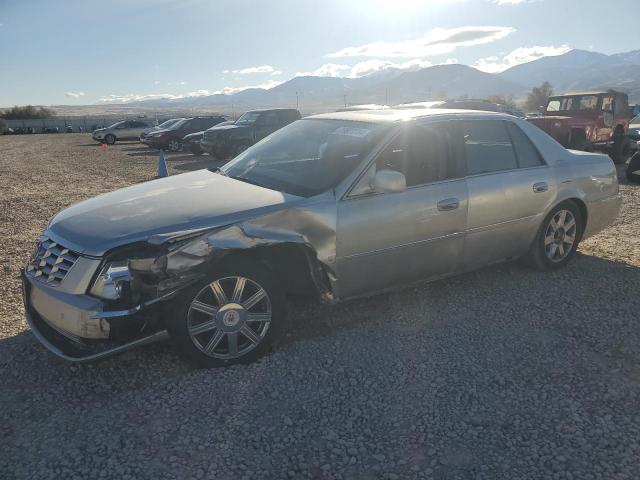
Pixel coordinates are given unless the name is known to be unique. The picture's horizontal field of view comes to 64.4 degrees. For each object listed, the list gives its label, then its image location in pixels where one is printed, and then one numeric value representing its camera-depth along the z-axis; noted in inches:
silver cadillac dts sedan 117.0
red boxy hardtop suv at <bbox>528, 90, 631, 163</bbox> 501.0
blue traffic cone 243.1
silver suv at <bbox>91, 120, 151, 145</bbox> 1168.1
